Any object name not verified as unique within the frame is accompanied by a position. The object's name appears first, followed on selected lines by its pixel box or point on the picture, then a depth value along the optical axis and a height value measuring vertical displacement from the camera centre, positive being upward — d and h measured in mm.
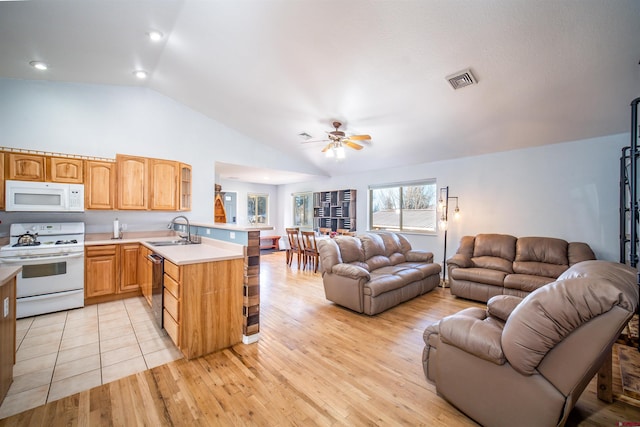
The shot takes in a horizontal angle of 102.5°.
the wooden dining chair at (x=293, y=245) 6137 -862
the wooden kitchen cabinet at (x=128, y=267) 3908 -906
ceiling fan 4133 +1118
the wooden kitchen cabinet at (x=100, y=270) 3639 -902
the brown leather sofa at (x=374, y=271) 3395 -934
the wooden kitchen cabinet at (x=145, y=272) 3418 -904
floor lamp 4955 -36
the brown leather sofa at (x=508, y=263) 3672 -809
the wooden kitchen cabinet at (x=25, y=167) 3340 +546
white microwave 3297 +154
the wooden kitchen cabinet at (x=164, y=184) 4355 +429
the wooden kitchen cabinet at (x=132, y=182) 4070 +428
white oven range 3137 -744
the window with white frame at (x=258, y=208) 9195 +56
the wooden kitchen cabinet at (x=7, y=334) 1764 -933
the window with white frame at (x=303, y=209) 8658 +33
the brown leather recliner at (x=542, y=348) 1222 -764
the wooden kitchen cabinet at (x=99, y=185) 3809 +361
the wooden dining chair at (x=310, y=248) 5777 -882
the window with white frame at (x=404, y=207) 5758 +94
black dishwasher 2762 -871
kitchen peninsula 2357 -803
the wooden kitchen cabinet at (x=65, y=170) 3567 +544
